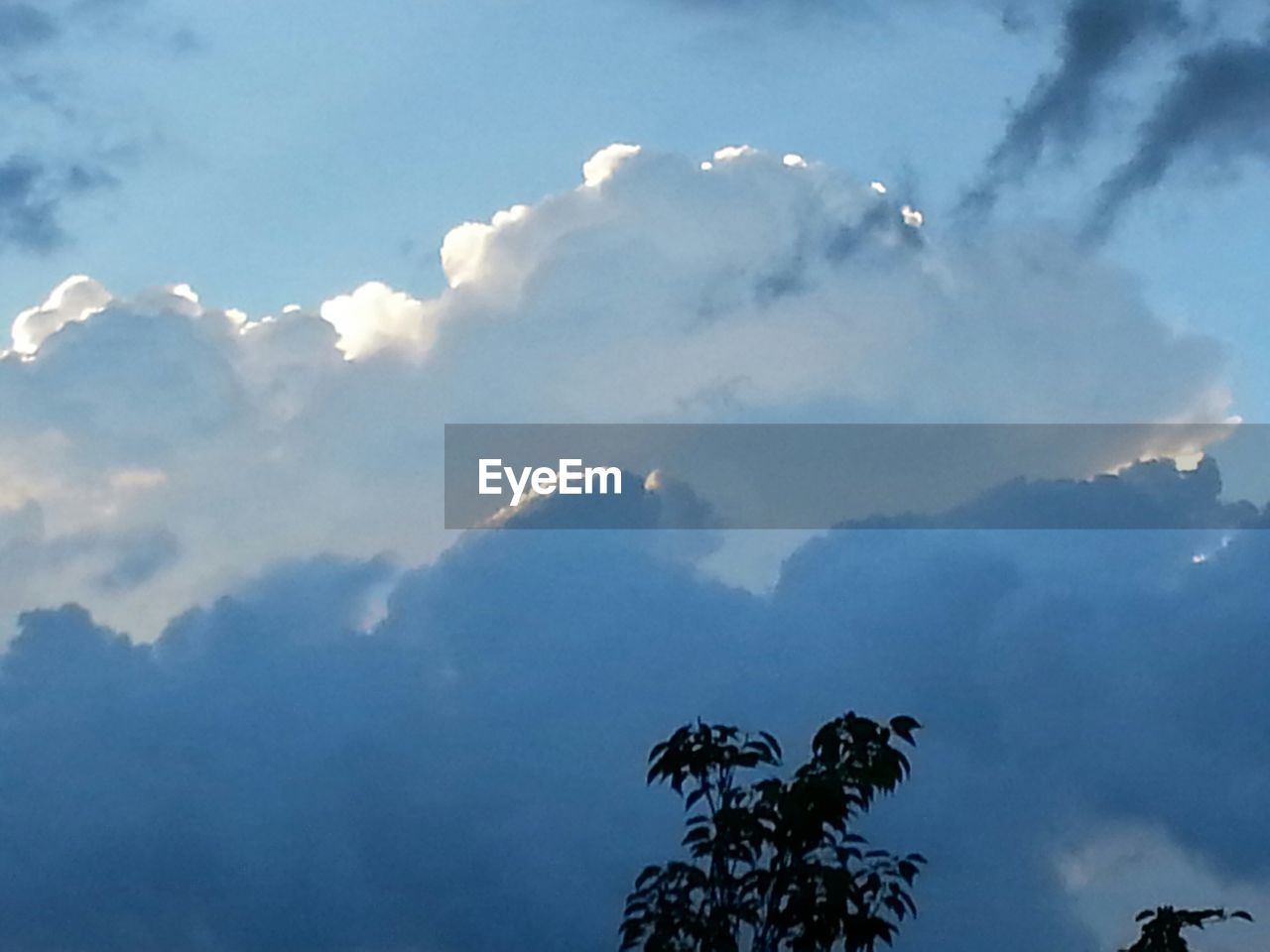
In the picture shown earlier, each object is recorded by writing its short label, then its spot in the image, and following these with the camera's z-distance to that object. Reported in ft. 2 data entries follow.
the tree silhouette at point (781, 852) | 94.53
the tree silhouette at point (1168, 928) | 100.53
